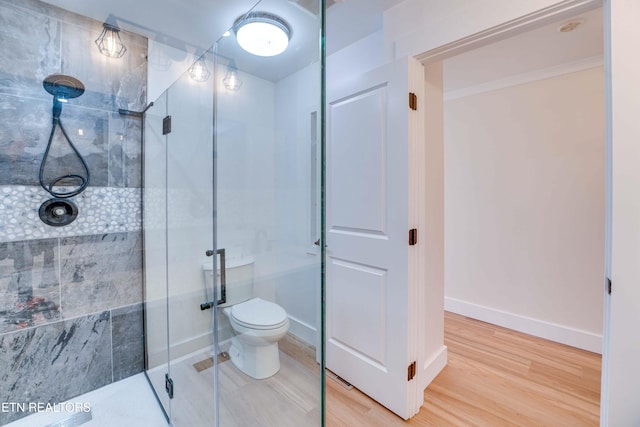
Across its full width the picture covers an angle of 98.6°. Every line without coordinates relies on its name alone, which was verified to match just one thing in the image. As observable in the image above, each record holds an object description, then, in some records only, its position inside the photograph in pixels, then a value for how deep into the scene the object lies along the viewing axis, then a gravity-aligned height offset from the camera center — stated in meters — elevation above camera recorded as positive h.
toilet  1.47 -0.62
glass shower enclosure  1.31 -0.13
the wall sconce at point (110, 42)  1.69 +1.06
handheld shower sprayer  1.52 +0.19
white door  1.51 -0.17
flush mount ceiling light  1.40 +0.92
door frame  1.01 +0.63
